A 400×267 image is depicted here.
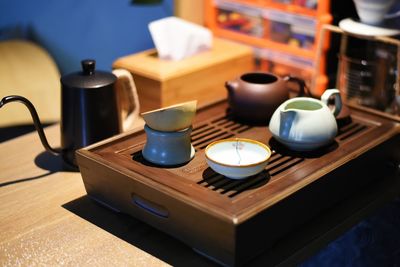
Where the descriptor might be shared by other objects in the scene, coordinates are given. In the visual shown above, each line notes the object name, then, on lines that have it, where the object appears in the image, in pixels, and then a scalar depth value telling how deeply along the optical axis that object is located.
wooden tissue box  1.80
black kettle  1.39
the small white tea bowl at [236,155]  1.15
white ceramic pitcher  1.26
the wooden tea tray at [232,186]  1.05
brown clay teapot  1.43
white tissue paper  1.92
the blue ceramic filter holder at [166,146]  1.22
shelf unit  2.06
